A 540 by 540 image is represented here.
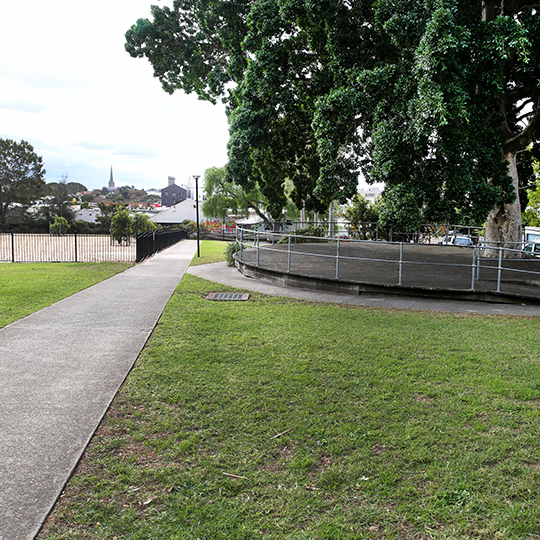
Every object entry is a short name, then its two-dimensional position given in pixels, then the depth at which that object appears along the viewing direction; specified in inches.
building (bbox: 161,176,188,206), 5029.5
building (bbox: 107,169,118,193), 7150.6
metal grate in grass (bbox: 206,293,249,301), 405.1
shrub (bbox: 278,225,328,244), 1070.5
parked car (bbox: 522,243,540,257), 724.0
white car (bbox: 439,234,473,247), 879.2
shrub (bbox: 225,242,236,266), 681.6
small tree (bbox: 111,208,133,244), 1187.9
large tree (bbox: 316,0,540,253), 397.4
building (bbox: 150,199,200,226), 2832.2
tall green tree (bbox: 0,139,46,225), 2374.5
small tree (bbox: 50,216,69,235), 1881.2
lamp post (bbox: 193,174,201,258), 946.7
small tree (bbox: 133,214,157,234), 1318.4
